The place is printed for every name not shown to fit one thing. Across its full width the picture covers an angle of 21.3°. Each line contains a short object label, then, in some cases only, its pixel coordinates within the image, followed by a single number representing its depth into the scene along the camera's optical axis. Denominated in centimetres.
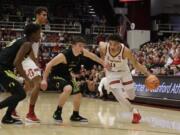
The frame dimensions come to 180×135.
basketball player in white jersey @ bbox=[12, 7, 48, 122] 856
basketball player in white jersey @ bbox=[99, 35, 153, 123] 911
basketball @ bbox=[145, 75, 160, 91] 883
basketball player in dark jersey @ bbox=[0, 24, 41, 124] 807
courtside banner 1277
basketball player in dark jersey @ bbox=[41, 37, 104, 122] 871
